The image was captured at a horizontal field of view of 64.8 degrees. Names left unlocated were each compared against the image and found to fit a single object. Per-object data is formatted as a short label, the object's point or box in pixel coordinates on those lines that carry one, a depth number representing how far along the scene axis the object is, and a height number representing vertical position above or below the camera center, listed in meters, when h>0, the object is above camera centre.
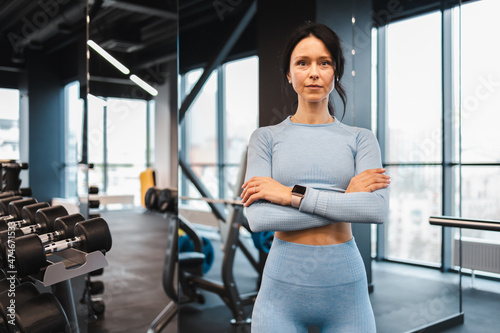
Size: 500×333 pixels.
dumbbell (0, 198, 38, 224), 2.04 -0.24
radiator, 2.17 -0.53
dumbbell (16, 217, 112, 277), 1.38 -0.32
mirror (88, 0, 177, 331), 3.26 +0.30
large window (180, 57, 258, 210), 4.41 +0.50
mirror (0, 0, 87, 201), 2.13 +0.45
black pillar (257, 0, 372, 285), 1.95 +0.69
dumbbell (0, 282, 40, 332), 1.59 -0.58
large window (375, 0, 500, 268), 2.26 +0.22
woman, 1.23 -0.12
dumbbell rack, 1.47 -0.42
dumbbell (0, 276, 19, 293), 1.71 -0.55
